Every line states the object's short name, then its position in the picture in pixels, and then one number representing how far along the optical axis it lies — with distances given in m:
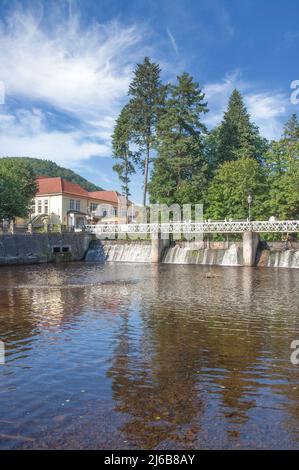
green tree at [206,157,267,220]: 45.28
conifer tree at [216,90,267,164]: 54.91
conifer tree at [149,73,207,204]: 48.66
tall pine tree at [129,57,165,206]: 53.53
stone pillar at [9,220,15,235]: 40.53
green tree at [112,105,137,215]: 55.53
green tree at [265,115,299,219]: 41.38
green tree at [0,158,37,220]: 40.72
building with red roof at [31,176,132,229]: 63.03
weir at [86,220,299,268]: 37.12
